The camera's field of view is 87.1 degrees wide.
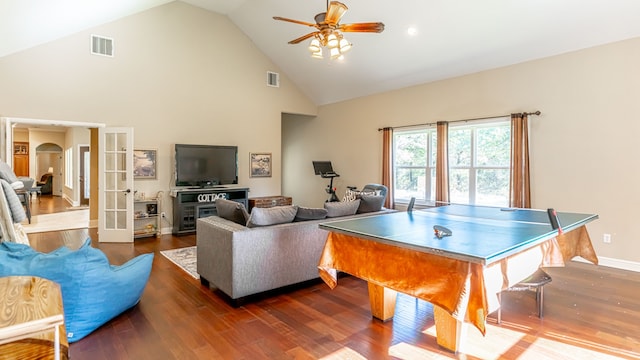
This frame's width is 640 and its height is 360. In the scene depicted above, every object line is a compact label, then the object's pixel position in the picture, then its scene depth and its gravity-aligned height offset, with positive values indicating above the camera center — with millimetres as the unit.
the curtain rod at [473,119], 5168 +993
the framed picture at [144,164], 6645 +240
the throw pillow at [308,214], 3777 -433
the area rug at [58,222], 6868 -1027
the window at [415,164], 6723 +228
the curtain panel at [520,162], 5223 +204
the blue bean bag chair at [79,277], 2578 -819
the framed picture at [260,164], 8234 +291
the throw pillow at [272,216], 3434 -424
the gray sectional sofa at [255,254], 3271 -818
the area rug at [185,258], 4351 -1202
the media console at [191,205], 6746 -586
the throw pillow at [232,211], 3590 -396
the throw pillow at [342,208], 4035 -400
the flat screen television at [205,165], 6934 +243
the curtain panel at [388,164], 7246 +249
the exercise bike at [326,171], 8508 +116
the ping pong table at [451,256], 1882 -557
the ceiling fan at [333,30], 3589 +1669
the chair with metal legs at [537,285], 2822 -921
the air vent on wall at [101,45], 6156 +2416
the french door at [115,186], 6031 -181
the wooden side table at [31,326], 878 -392
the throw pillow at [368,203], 4389 -363
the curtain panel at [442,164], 6254 +214
